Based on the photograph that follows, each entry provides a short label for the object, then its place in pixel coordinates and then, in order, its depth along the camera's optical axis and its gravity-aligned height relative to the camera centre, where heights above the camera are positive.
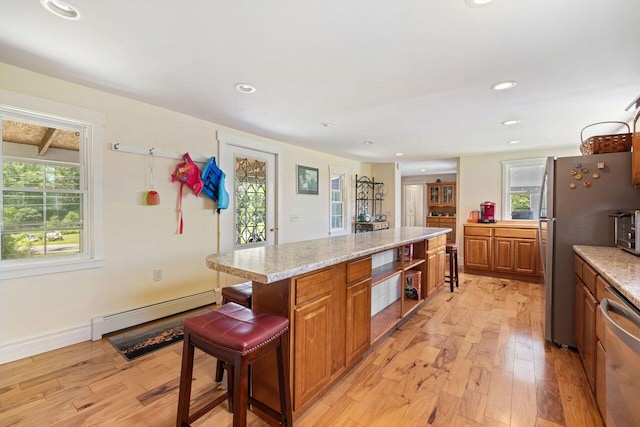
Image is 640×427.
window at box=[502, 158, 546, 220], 5.11 +0.40
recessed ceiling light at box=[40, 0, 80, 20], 1.49 +1.06
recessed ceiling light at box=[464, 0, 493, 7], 1.44 +1.03
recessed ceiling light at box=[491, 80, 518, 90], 2.36 +1.03
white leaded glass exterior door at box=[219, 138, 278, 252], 3.73 +0.18
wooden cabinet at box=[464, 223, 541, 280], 4.65 -0.69
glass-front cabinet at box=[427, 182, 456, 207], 8.58 +0.48
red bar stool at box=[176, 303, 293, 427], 1.27 -0.63
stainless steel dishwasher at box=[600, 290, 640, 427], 1.06 -0.61
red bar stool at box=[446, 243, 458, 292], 4.14 -0.72
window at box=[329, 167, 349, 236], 5.68 +0.15
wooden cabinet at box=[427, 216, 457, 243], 8.34 -0.38
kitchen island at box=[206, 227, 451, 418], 1.57 -0.56
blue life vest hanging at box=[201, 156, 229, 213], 3.42 +0.31
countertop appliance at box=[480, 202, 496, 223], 5.23 -0.05
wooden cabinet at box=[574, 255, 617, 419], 1.57 -0.75
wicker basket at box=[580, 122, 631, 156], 2.31 +0.53
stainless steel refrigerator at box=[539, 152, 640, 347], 2.30 -0.02
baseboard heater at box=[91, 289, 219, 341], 2.64 -1.05
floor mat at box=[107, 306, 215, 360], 2.44 -1.16
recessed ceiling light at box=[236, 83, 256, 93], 2.48 +1.06
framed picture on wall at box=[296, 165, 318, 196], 4.87 +0.52
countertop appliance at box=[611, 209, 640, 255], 1.89 -0.15
